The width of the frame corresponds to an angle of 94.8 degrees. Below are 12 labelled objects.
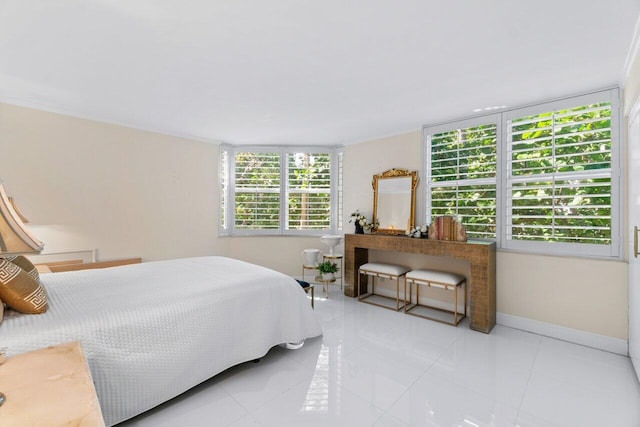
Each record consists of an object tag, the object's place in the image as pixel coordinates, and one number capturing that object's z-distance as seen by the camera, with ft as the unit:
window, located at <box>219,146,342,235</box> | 15.89
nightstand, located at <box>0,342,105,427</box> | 2.88
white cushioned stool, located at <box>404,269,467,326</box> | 10.50
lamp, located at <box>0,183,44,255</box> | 3.00
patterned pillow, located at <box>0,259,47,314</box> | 5.16
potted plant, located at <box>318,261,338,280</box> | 13.93
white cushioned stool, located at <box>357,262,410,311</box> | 12.16
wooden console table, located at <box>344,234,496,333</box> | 9.90
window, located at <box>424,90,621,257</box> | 8.82
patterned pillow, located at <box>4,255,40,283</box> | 6.24
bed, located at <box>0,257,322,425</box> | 5.20
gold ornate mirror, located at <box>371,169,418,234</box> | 12.92
